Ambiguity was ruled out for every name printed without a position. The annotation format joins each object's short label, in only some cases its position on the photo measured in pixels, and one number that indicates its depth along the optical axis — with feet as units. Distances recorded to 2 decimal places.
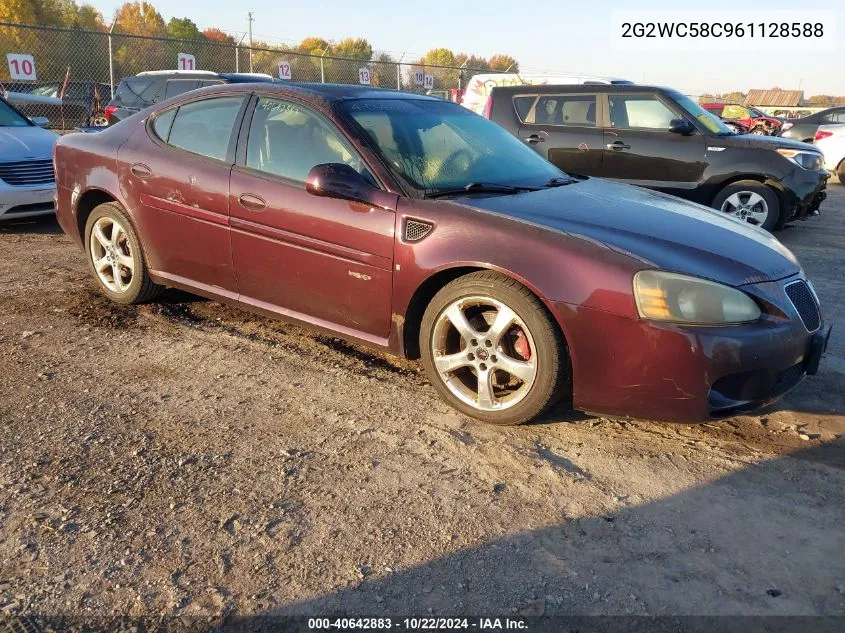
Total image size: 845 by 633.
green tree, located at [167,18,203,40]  183.52
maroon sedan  9.86
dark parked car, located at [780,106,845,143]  49.60
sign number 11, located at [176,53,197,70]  58.44
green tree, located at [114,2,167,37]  177.78
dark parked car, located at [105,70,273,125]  41.63
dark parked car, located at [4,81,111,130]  59.47
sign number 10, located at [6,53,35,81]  50.85
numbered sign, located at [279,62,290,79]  74.02
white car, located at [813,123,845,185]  45.09
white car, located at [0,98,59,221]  23.26
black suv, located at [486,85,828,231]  26.43
